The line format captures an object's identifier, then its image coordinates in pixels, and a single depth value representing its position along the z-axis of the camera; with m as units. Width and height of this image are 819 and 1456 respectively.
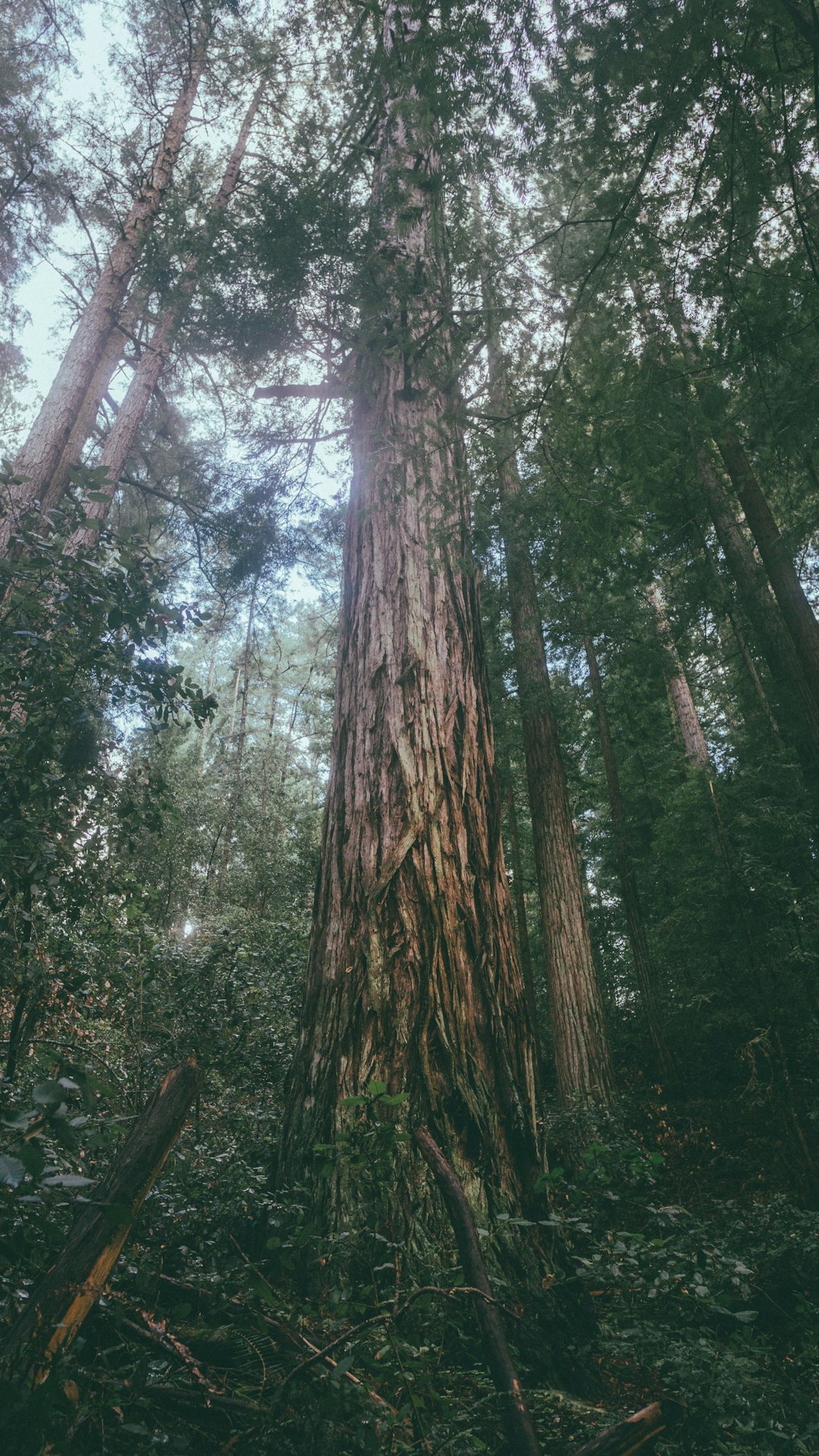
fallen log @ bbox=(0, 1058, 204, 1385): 1.39
